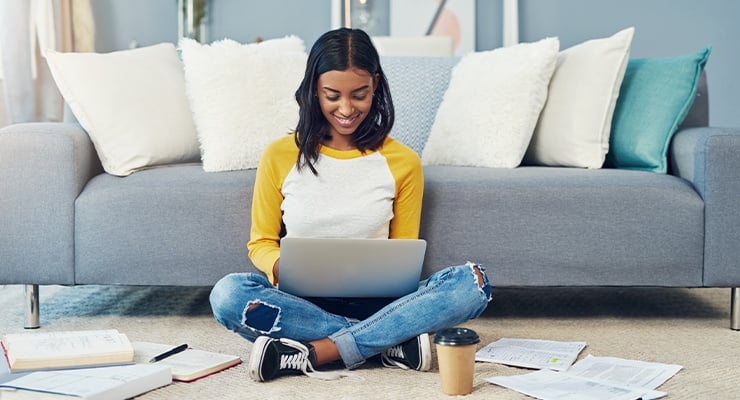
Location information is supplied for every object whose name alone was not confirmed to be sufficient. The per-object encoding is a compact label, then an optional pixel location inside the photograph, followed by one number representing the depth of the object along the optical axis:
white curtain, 4.12
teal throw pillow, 2.66
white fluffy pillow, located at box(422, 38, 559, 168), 2.69
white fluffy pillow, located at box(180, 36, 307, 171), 2.59
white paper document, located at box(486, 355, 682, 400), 1.72
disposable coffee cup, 1.72
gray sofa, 2.44
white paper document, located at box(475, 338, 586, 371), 1.99
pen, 1.99
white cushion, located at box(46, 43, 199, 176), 2.58
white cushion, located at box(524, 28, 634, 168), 2.70
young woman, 1.95
